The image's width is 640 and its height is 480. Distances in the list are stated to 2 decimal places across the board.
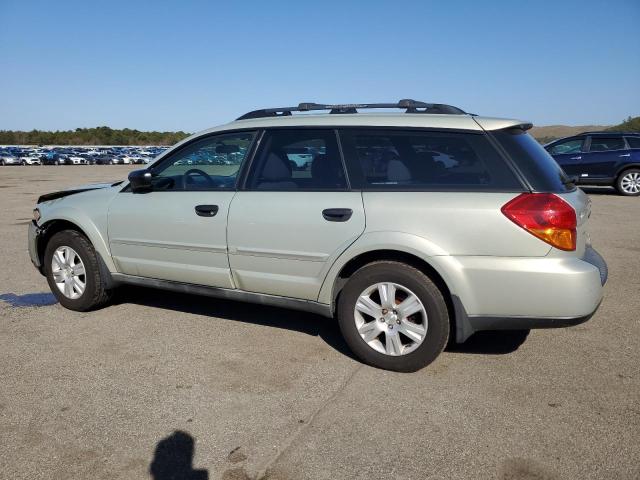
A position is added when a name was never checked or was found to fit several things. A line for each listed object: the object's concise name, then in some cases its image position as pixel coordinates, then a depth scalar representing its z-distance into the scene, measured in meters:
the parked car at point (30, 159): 54.59
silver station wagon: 3.21
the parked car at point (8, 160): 53.03
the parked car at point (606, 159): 13.73
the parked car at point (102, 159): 61.66
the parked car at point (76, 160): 59.28
